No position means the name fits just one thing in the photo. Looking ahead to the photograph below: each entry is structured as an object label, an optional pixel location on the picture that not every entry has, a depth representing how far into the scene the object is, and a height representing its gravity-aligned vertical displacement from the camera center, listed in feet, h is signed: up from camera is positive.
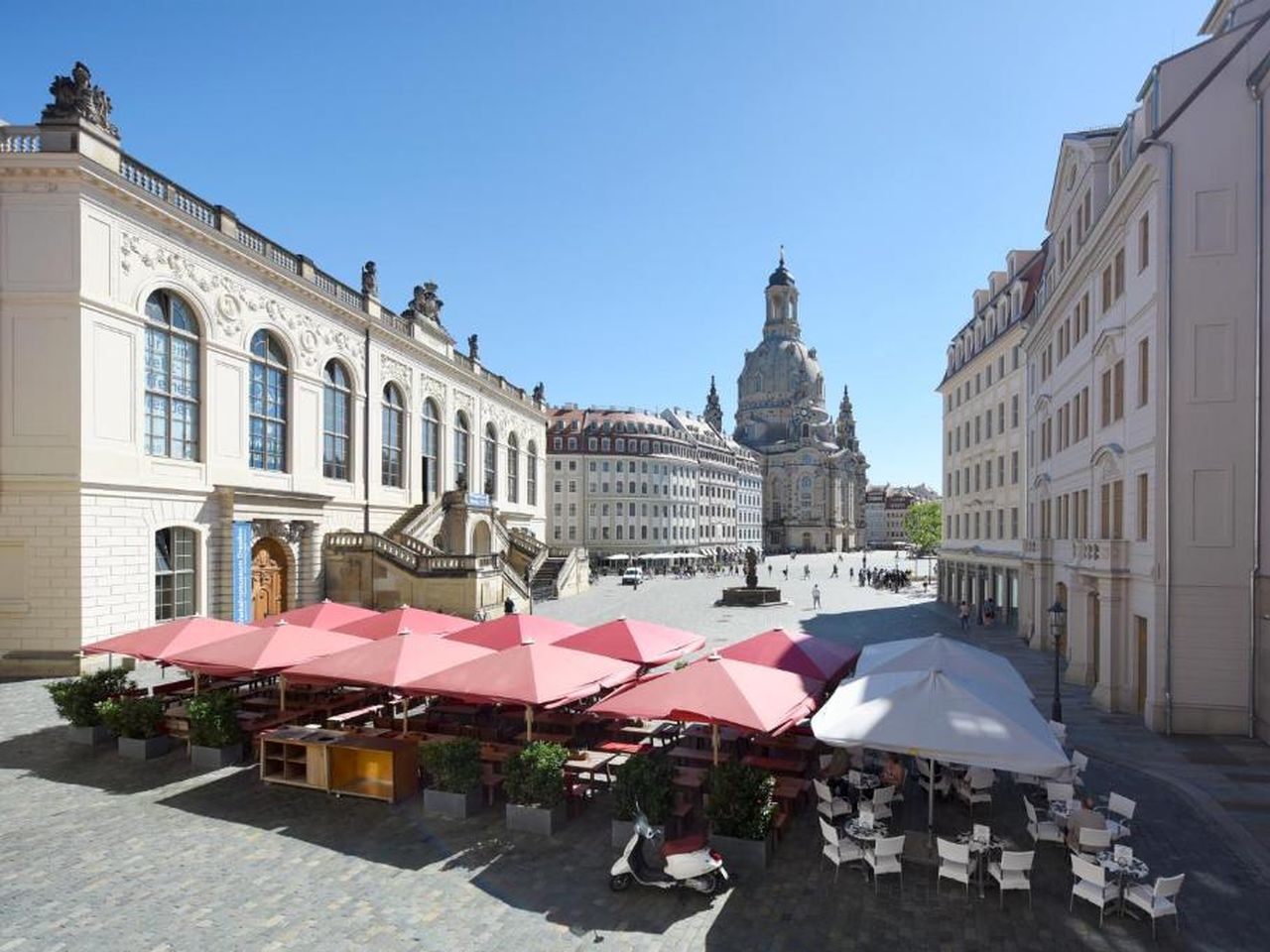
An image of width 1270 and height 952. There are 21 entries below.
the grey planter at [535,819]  36.86 -15.94
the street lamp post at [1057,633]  57.49 -11.33
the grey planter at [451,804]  39.01 -16.16
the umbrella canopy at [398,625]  56.65 -10.73
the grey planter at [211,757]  45.91 -16.29
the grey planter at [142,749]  47.06 -16.22
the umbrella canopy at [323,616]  58.34 -10.51
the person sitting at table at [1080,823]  33.04 -14.42
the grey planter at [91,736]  49.44 -16.20
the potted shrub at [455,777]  39.09 -14.79
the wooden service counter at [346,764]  41.55 -15.27
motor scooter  30.48 -15.02
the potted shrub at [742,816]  33.50 -14.35
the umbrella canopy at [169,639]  49.24 -10.41
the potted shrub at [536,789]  36.96 -14.56
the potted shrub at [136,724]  47.14 -14.74
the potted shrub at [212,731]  45.83 -14.74
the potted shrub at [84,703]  49.03 -14.07
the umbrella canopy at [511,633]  52.16 -10.42
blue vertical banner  90.22 -11.04
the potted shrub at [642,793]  33.81 -13.53
